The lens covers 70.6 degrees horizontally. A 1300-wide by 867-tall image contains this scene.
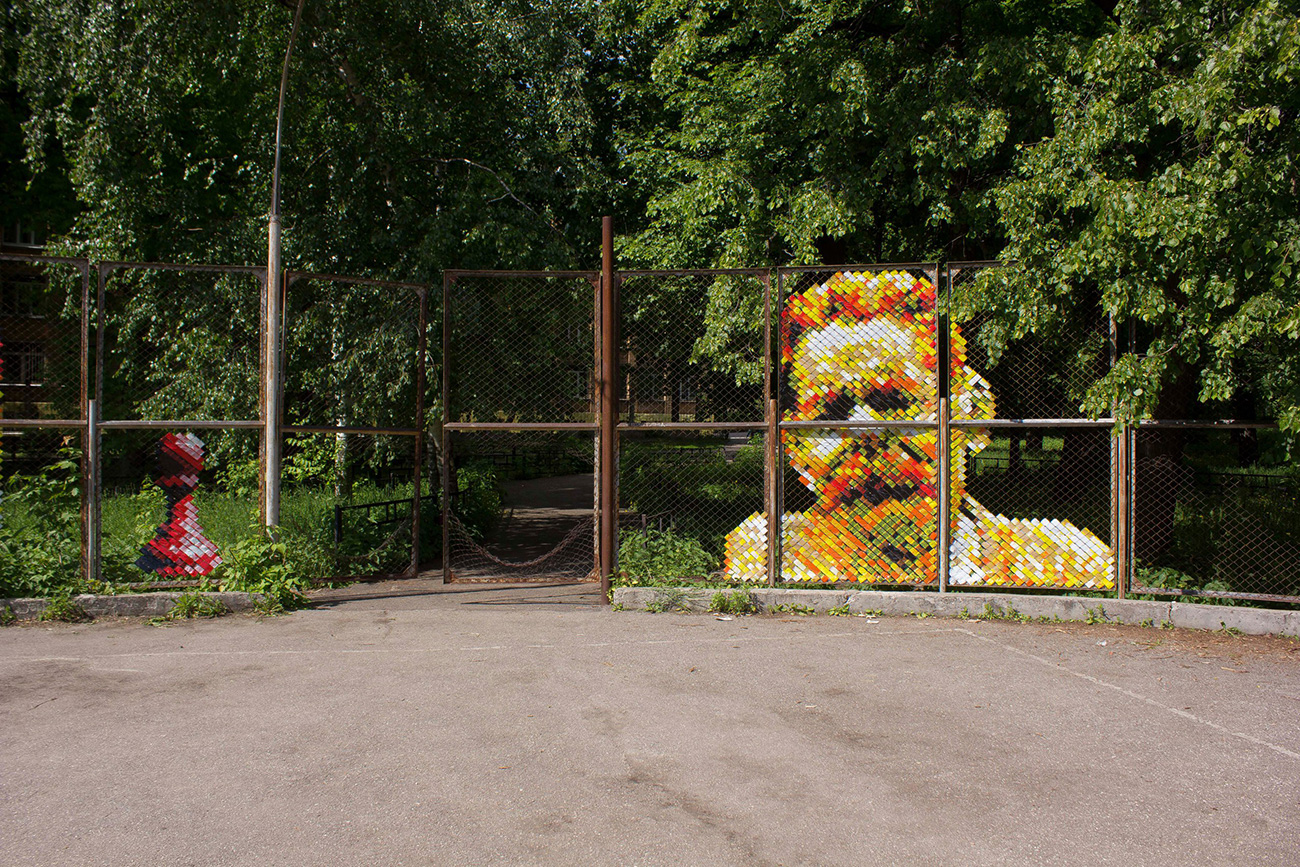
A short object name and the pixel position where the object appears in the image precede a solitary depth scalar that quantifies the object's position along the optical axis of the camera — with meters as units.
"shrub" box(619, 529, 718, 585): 9.12
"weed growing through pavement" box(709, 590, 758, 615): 8.56
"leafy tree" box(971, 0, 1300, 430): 6.88
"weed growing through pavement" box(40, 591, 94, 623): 8.08
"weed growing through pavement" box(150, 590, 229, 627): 8.30
